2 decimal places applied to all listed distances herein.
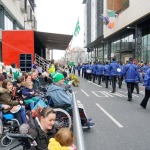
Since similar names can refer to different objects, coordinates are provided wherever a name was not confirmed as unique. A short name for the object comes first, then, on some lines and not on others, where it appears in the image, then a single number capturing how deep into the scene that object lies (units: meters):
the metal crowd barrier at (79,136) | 1.61
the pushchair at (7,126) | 2.93
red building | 12.40
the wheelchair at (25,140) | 2.26
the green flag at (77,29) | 17.78
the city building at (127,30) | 19.67
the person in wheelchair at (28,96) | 4.08
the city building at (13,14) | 15.31
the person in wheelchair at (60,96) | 4.00
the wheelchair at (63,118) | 3.79
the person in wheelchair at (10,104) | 3.44
